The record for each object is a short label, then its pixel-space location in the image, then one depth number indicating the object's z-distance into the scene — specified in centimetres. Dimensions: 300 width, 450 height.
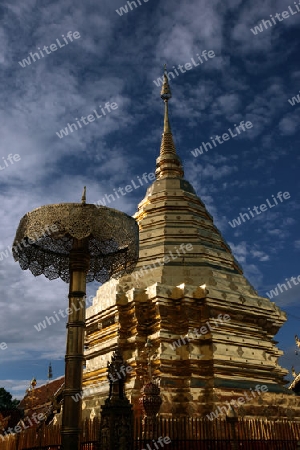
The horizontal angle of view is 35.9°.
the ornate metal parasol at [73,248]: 724
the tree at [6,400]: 3706
